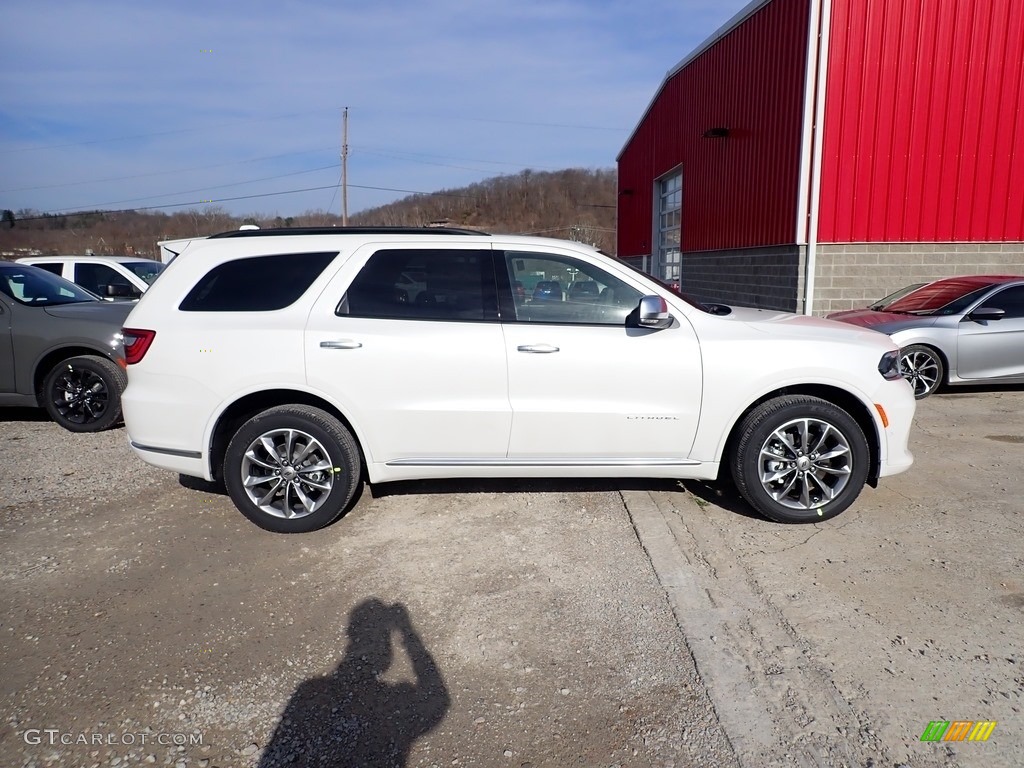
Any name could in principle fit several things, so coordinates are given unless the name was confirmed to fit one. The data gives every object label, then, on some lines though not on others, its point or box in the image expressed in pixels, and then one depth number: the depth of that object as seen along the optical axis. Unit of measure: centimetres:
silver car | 795
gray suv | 690
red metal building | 1051
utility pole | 4242
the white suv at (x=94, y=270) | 1160
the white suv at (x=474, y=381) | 423
